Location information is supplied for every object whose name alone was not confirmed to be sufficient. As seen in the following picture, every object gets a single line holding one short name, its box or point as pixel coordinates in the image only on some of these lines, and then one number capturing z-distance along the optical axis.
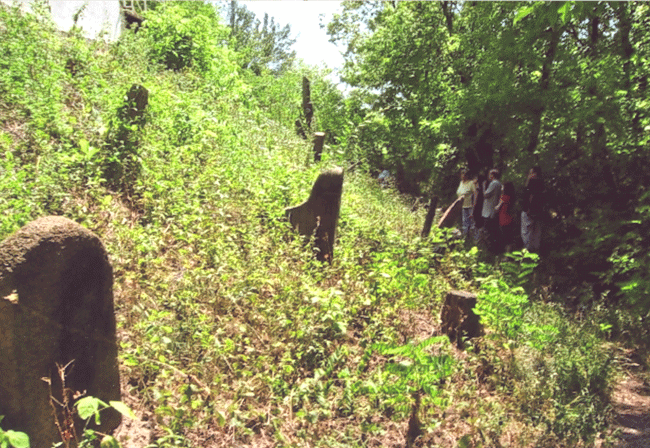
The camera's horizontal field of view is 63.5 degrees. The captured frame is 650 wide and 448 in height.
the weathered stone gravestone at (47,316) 2.76
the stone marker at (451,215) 9.46
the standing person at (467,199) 10.37
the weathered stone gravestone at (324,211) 6.69
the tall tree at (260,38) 32.28
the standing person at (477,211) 10.13
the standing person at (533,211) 9.14
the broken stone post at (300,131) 13.67
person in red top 9.63
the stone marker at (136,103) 7.29
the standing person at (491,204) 9.84
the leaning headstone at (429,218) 11.46
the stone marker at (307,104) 15.27
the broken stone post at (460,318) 5.65
